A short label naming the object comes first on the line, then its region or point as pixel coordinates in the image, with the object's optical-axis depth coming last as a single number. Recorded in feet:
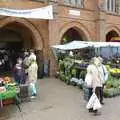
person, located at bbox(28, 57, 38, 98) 18.84
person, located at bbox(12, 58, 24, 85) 20.51
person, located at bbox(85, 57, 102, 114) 14.88
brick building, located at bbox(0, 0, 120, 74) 29.47
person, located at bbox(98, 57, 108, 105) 15.53
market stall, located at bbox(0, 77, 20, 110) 15.04
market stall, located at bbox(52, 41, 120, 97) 21.19
